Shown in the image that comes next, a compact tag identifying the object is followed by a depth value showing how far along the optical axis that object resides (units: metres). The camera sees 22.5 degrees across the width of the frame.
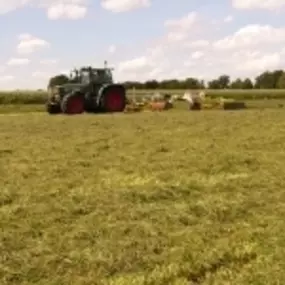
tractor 25.53
